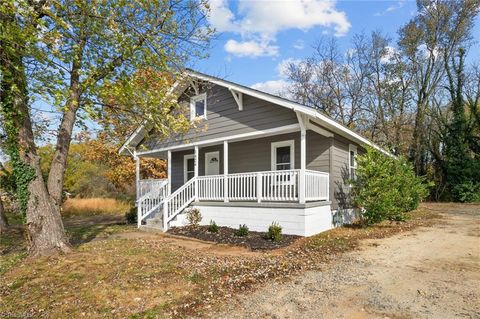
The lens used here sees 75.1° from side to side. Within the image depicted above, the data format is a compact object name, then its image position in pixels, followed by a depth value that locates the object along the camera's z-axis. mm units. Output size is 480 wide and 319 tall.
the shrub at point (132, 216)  14812
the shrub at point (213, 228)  10688
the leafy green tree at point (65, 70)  6344
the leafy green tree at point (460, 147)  21250
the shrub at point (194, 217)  11812
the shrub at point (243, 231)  9852
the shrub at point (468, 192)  20734
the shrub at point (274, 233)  9001
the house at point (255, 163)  9906
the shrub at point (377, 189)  10734
